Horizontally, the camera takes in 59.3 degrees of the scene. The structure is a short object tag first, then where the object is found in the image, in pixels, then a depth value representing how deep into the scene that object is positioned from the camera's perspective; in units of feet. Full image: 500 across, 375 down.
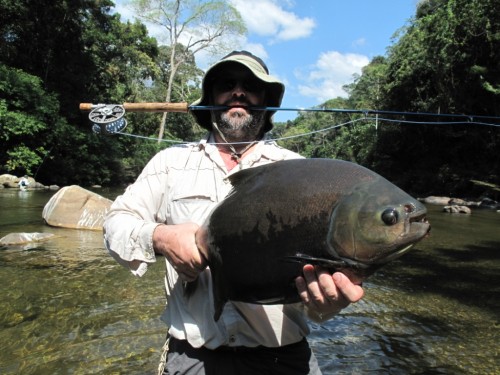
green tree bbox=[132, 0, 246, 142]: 106.01
